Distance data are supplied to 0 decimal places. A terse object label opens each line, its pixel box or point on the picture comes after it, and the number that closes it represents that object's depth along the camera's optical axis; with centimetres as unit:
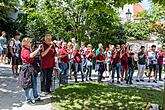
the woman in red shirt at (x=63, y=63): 1259
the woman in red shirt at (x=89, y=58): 1482
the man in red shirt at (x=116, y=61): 1435
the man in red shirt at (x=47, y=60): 1023
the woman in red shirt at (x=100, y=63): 1416
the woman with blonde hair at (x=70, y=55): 1385
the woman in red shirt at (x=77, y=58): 1383
